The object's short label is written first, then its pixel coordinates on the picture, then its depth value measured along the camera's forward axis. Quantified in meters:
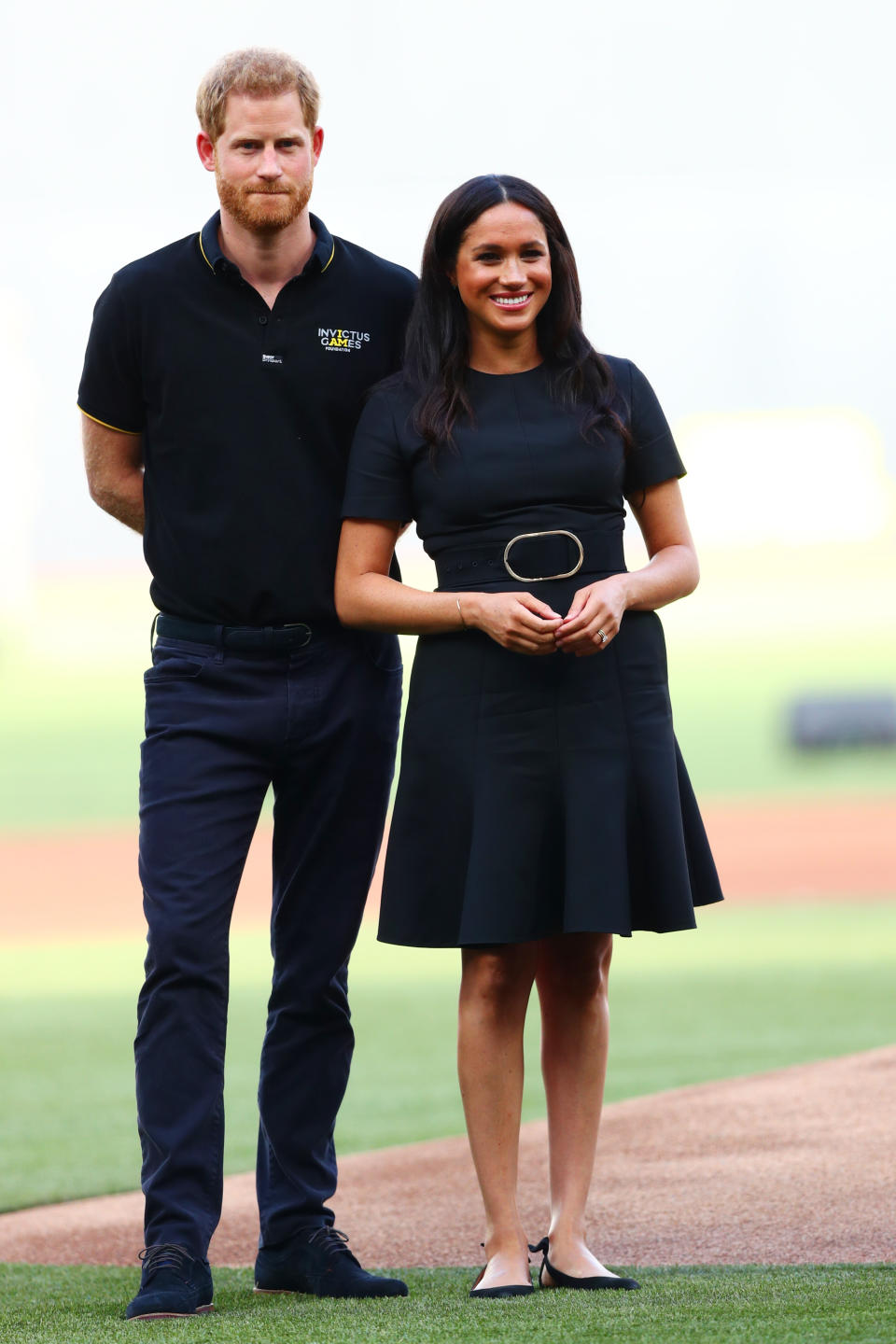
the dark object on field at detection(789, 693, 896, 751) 87.75
